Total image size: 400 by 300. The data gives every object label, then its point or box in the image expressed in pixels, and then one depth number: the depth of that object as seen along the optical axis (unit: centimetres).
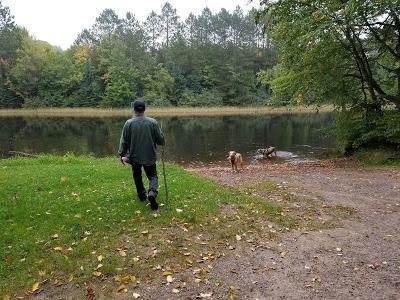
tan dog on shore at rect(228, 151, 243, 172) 1842
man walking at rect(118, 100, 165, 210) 917
